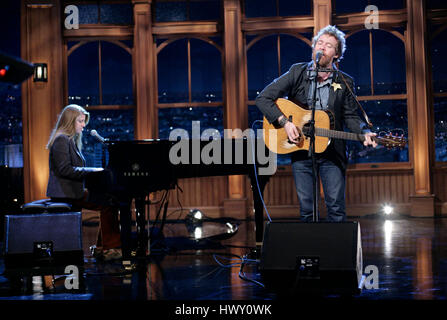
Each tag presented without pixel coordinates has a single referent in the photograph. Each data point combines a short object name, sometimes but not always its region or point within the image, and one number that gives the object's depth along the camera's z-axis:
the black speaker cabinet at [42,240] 6.81
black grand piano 7.68
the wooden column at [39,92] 14.09
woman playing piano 8.35
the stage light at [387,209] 13.94
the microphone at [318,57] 5.93
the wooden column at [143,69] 14.32
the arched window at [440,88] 14.23
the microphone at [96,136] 7.96
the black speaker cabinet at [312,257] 5.18
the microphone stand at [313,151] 5.81
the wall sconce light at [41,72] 13.96
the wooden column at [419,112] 13.69
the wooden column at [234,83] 14.09
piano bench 7.20
